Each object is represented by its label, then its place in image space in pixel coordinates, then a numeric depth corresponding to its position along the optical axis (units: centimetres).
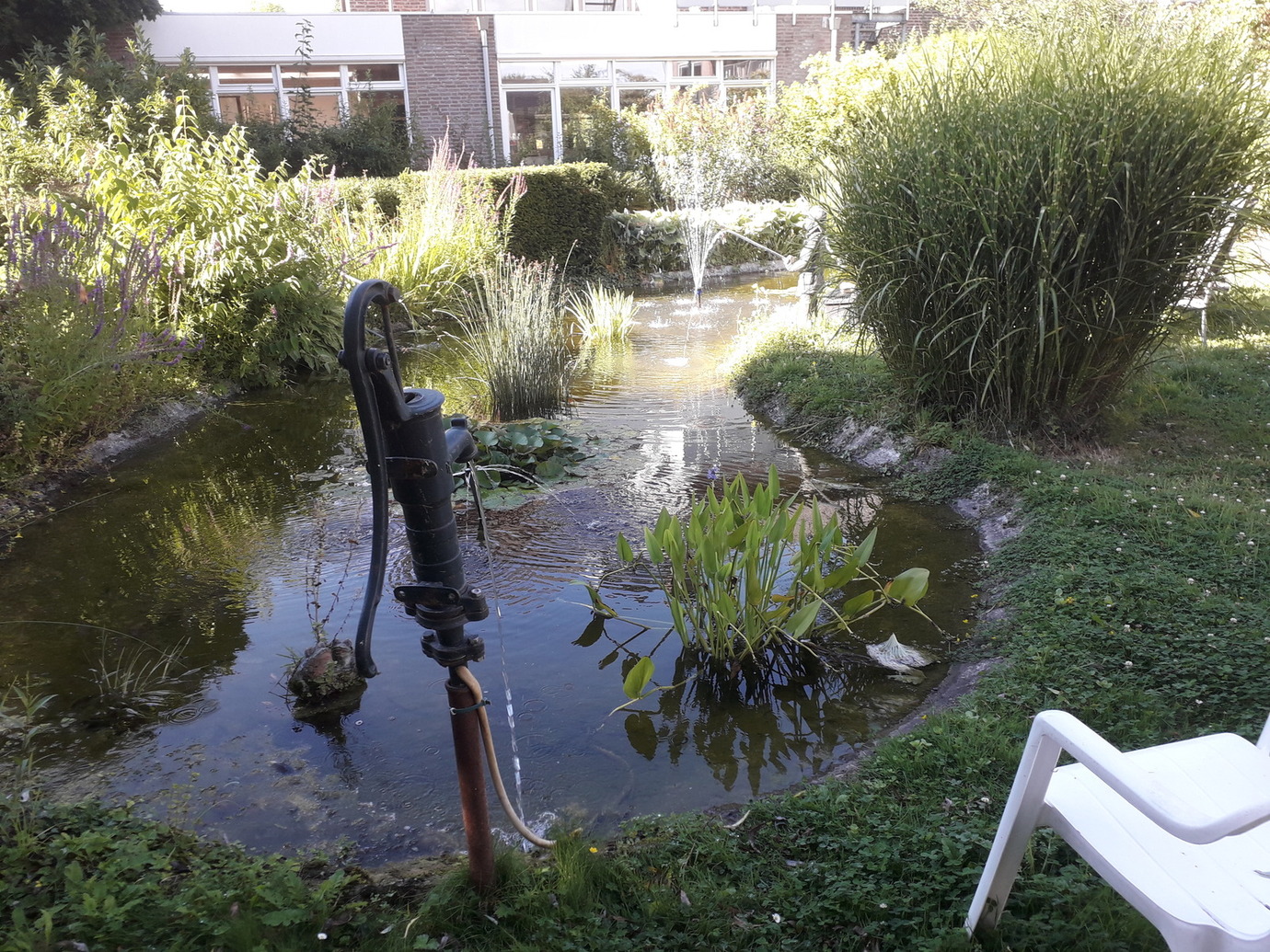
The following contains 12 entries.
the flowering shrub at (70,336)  486
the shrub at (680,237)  1306
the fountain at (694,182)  1627
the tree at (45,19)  1431
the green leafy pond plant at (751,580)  293
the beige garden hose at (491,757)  181
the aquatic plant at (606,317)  867
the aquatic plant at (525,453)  503
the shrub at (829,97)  1141
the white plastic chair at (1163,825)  129
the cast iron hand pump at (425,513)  155
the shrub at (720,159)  1647
